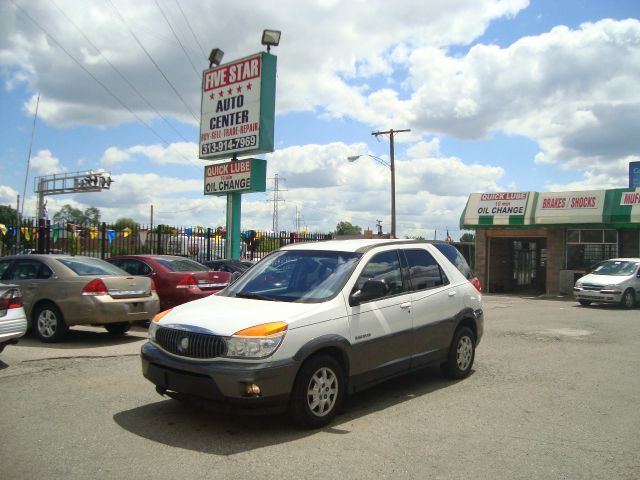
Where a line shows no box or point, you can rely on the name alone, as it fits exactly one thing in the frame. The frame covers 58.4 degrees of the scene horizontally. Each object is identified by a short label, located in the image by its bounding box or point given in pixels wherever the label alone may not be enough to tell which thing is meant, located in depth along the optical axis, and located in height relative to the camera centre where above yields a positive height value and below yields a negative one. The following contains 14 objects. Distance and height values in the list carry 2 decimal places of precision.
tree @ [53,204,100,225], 99.75 +6.60
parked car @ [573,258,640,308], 18.70 -1.15
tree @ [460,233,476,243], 44.12 +0.97
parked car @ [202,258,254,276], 15.03 -0.45
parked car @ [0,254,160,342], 9.40 -0.76
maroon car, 11.80 -0.58
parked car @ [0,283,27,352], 7.55 -0.92
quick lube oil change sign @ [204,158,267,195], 17.70 +2.28
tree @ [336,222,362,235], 93.54 +3.90
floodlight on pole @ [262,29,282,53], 17.39 +6.42
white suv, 4.92 -0.78
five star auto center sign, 17.38 +4.43
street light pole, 35.09 +4.37
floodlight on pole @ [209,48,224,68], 19.08 +6.42
